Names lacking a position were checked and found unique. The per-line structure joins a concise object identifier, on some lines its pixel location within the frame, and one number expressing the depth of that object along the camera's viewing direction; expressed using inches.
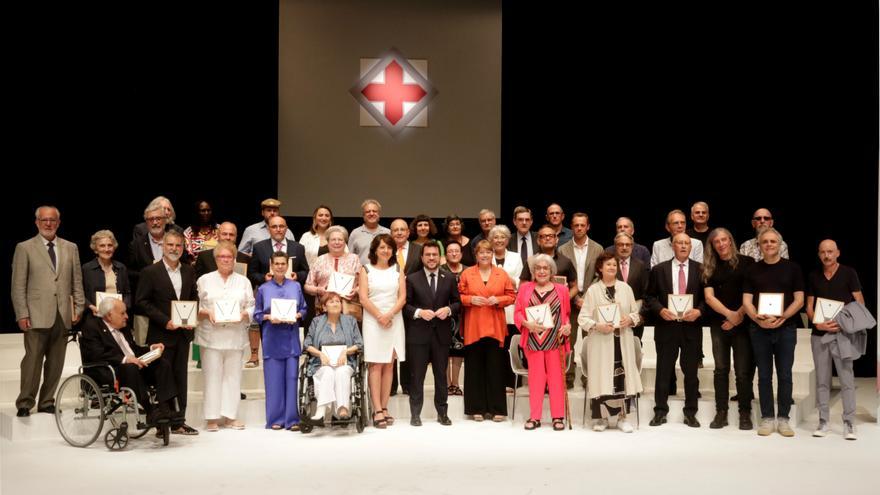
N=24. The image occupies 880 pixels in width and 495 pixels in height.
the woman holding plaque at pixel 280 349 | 266.7
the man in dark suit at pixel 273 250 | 284.0
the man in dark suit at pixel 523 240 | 297.0
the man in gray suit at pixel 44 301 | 255.6
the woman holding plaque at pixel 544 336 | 267.1
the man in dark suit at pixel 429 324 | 273.0
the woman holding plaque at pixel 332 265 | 272.2
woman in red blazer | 274.2
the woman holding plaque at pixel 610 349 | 265.3
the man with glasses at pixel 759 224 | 300.8
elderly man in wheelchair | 235.8
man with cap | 304.5
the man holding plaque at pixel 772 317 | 256.4
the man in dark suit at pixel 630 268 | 276.1
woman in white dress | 270.5
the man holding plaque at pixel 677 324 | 266.8
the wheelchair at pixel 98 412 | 233.1
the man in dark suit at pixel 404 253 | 285.4
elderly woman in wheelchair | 257.9
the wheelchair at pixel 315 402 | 259.3
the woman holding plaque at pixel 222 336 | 261.4
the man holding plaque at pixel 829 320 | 256.1
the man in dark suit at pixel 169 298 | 249.6
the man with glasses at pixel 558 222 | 305.7
